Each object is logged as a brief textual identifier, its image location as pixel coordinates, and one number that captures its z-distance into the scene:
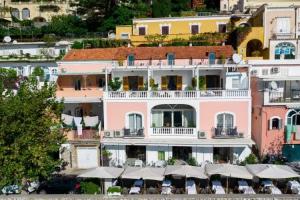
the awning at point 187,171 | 23.11
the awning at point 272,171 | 22.56
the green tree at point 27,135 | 20.11
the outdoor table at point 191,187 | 22.77
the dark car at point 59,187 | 24.50
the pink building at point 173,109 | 28.53
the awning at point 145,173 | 23.09
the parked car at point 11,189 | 20.87
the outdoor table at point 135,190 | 22.65
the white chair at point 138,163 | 27.91
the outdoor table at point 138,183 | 24.09
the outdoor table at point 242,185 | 23.23
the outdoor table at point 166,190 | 22.60
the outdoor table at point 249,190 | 22.45
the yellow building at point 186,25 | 48.38
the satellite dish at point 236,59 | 30.14
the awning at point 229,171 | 22.89
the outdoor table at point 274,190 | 22.05
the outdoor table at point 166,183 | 23.74
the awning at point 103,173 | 23.15
